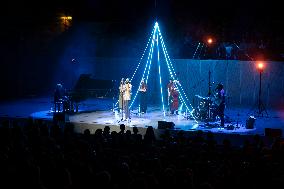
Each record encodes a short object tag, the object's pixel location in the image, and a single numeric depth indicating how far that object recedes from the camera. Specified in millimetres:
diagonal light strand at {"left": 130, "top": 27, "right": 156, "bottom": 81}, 28969
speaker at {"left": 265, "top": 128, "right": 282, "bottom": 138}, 15312
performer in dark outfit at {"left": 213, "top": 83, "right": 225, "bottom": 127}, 19336
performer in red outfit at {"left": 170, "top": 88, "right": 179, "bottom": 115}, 22788
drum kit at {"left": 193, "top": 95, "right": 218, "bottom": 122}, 20672
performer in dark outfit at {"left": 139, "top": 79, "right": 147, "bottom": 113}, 23000
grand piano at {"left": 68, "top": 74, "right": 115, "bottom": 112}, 25453
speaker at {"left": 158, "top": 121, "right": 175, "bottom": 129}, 17906
